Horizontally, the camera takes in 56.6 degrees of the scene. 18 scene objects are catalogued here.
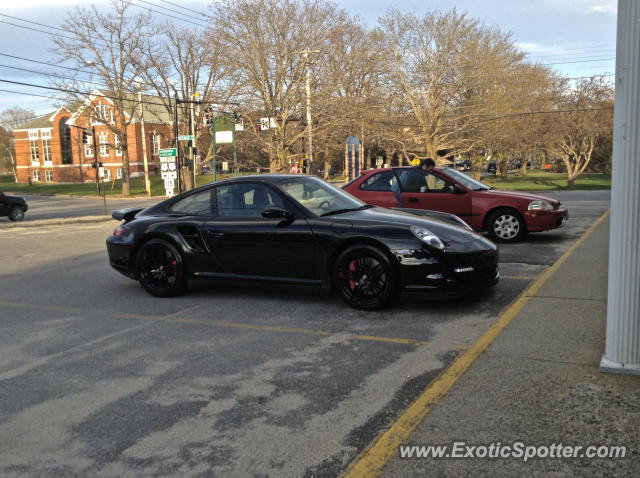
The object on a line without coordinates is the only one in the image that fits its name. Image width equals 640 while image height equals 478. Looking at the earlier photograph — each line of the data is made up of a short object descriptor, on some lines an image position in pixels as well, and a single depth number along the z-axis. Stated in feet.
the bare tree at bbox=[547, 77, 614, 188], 148.25
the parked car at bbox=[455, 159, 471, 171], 278.11
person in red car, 36.94
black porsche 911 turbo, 19.48
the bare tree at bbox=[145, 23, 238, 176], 152.35
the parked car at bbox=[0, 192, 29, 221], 78.43
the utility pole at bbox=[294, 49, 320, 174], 111.75
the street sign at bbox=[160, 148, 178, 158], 81.46
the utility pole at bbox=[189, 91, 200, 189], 123.03
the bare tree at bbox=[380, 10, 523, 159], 140.77
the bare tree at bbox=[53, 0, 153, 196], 156.46
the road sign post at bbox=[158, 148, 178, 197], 81.25
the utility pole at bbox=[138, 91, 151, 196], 170.64
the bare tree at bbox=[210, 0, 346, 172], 113.80
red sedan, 36.47
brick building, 271.08
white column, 11.89
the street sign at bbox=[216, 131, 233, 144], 112.16
